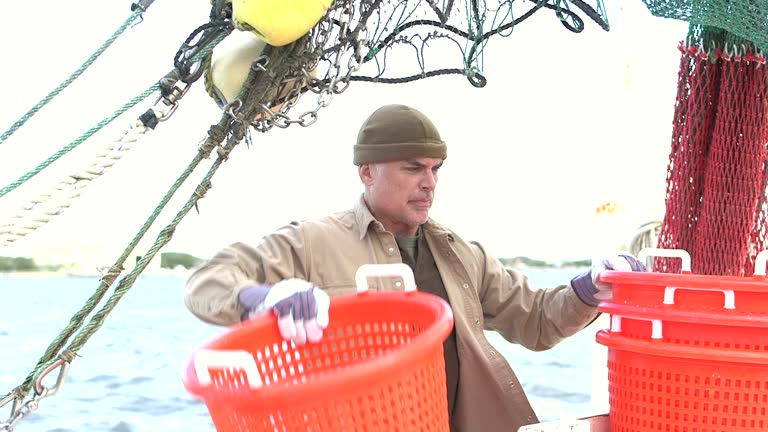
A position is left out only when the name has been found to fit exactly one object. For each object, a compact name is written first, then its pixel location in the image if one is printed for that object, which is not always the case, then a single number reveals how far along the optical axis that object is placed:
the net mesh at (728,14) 1.77
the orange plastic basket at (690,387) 1.42
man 1.96
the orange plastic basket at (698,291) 1.43
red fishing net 2.11
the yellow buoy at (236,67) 1.81
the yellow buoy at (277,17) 1.61
